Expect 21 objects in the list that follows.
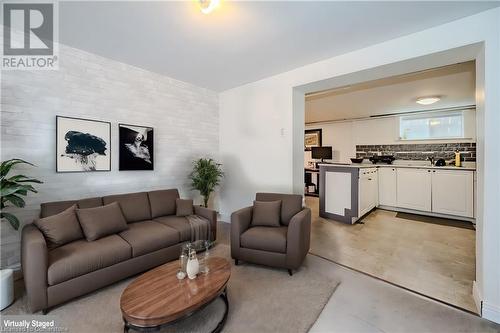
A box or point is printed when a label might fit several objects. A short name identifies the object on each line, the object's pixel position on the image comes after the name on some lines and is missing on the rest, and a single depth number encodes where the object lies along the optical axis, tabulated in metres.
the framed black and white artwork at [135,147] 3.17
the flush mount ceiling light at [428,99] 4.25
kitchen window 5.12
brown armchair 2.36
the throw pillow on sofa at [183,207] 3.17
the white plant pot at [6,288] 1.81
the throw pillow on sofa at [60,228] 2.09
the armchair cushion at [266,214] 2.79
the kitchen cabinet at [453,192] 4.23
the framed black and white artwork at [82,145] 2.63
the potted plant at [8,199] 1.83
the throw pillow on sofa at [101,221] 2.29
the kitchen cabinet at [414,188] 4.71
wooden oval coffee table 1.35
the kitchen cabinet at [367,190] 4.28
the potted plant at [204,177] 3.85
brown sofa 1.76
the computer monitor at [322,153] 6.94
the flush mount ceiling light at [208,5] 1.77
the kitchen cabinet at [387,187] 5.16
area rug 1.66
